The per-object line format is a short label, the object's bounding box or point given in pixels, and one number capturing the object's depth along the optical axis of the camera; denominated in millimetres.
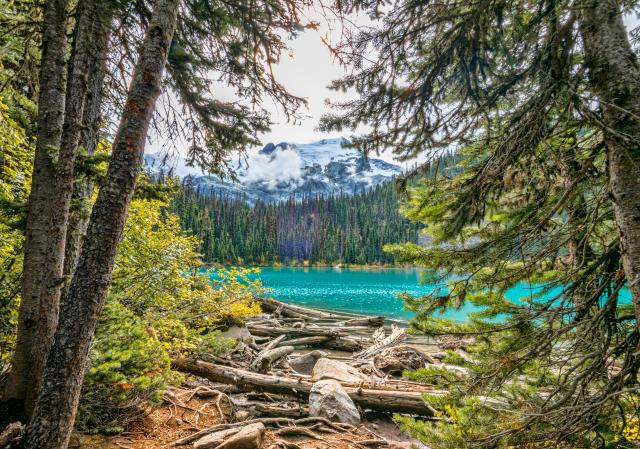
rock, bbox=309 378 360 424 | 5555
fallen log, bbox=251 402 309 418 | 5703
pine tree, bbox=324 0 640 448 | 2113
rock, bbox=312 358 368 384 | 7104
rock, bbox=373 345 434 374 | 9930
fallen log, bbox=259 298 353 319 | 18203
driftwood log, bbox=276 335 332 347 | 12172
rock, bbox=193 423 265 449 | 3861
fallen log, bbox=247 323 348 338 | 13484
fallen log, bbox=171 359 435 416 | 5785
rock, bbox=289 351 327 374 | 10180
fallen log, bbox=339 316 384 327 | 16469
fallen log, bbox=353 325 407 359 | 11273
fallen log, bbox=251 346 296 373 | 7707
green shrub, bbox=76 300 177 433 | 3592
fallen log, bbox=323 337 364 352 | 12984
